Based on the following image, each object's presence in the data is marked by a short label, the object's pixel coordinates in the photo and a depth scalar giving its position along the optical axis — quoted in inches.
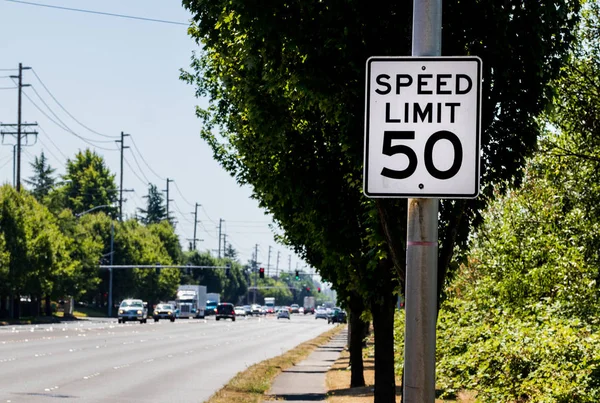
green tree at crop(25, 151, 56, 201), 6368.1
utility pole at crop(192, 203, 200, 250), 6318.9
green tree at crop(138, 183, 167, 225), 7268.7
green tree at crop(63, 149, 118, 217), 5565.9
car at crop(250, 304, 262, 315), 6372.1
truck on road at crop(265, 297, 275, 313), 7192.9
